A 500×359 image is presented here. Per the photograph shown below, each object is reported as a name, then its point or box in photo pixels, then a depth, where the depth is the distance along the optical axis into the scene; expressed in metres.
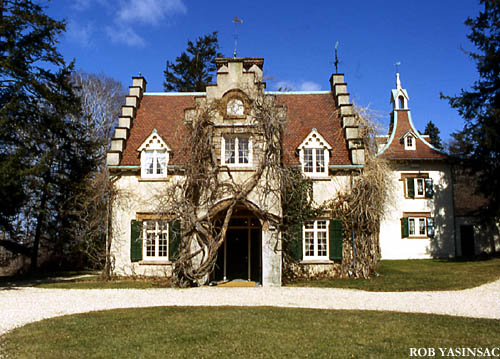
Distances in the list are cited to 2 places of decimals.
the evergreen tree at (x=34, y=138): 17.02
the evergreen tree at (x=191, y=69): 41.38
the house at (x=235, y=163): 17.94
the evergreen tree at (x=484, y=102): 25.17
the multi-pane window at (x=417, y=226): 29.92
